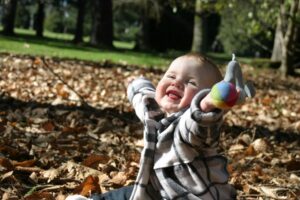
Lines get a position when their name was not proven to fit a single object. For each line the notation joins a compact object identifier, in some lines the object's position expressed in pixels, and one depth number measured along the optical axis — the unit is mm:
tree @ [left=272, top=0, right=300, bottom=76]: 13938
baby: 2758
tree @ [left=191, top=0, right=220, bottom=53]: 19012
